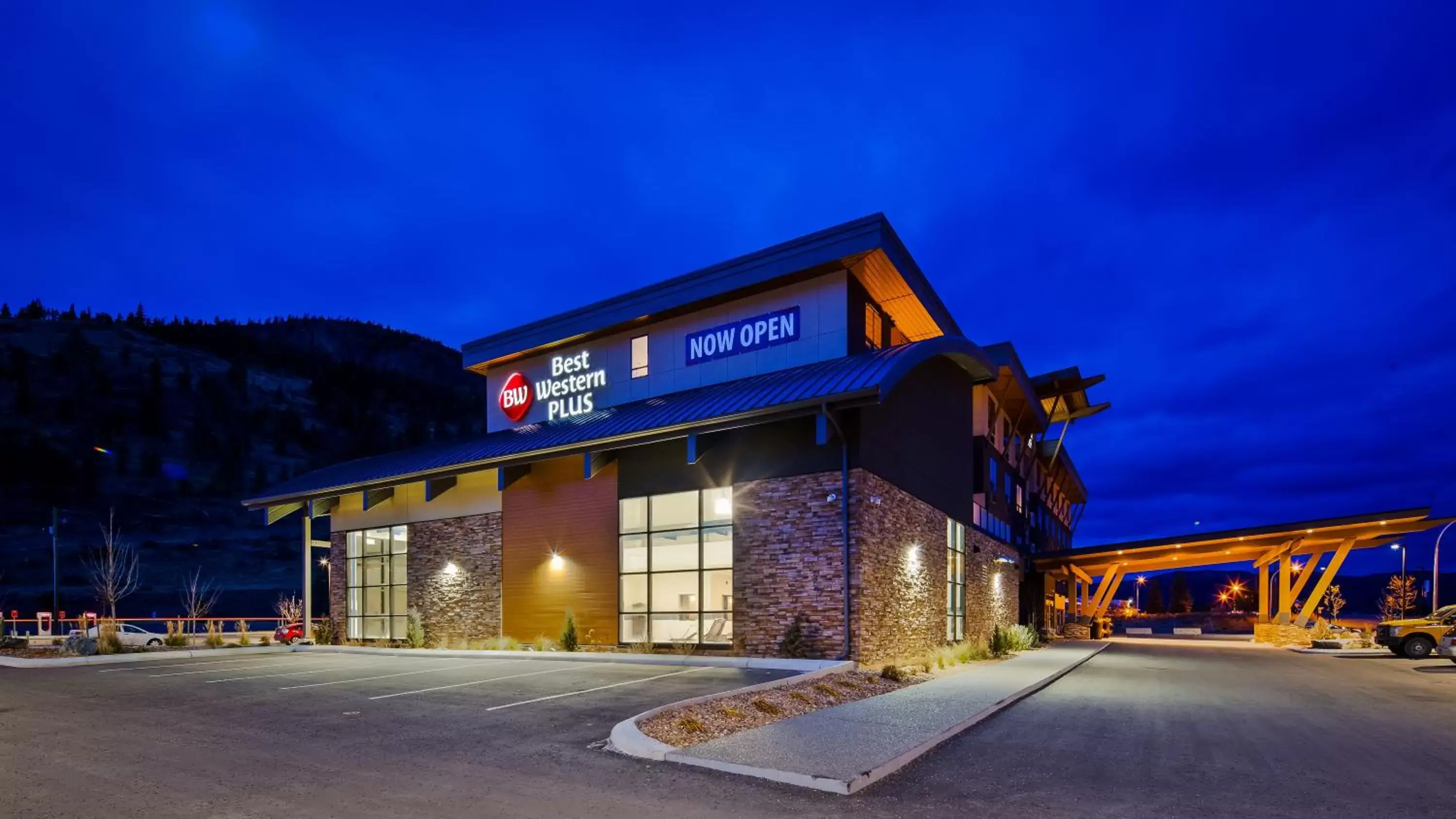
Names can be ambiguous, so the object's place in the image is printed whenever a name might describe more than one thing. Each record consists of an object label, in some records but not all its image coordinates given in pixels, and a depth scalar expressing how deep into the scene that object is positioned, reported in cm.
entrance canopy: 3344
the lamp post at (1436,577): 3288
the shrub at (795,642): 1720
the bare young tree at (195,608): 3066
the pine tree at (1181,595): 9294
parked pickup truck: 2531
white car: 2931
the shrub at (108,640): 2367
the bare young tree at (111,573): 3109
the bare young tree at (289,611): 3244
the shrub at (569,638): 2086
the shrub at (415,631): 2477
